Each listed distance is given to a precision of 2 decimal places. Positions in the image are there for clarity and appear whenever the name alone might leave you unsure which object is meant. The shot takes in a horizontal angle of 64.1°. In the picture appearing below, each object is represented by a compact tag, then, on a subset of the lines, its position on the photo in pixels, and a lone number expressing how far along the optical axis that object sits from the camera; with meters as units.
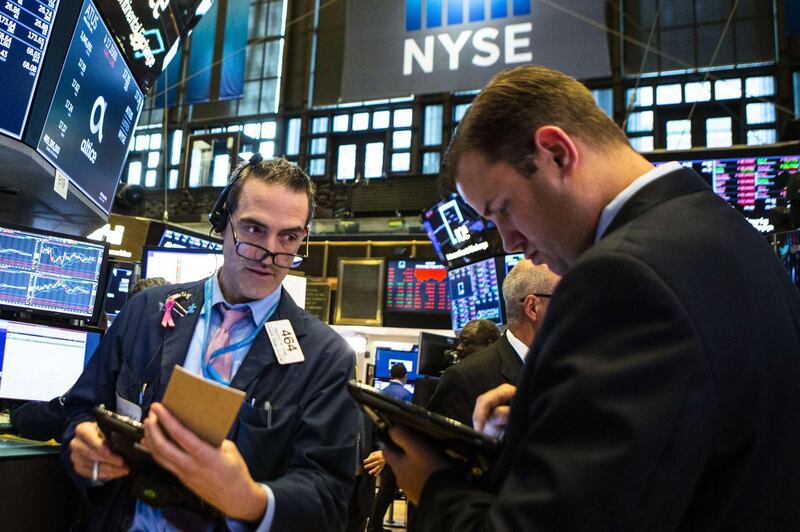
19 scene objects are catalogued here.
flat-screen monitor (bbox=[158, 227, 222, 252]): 5.68
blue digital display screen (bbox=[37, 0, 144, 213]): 2.86
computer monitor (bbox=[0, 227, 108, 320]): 2.86
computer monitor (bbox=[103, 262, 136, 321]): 4.28
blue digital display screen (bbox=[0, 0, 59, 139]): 2.50
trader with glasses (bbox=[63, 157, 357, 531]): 1.39
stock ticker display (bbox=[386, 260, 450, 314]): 9.81
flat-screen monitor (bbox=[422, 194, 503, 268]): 5.89
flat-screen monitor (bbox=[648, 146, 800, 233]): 4.11
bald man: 2.82
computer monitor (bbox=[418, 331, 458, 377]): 6.10
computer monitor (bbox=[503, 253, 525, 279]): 5.54
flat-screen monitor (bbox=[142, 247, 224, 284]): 4.70
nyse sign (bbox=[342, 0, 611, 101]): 4.89
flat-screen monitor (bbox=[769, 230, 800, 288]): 2.77
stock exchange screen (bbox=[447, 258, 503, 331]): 5.79
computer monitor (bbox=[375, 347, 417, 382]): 10.36
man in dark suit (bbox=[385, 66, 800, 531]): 0.77
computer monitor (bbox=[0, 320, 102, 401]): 2.64
